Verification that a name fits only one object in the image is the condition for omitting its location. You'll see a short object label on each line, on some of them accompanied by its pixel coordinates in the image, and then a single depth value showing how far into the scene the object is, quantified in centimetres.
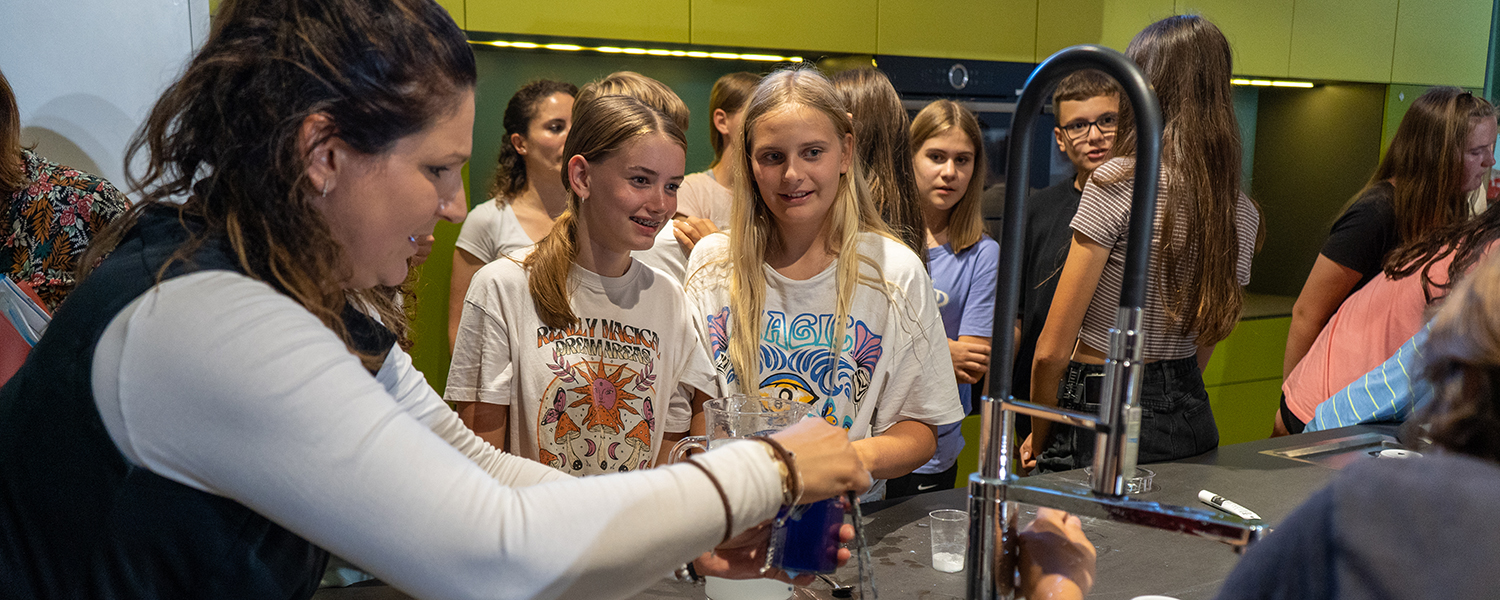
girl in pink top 177
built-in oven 315
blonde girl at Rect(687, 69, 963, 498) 152
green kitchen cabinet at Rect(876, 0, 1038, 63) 314
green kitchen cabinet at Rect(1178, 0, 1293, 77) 372
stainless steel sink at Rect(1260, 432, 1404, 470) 158
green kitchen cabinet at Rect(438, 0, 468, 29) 257
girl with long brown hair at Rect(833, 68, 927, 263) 217
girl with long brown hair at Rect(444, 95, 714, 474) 149
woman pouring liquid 62
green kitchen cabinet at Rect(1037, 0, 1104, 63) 339
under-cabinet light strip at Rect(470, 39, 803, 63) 299
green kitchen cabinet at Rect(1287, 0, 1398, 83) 392
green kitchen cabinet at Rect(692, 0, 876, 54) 290
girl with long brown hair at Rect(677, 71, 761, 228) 250
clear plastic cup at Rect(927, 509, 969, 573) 110
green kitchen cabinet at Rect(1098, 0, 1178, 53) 351
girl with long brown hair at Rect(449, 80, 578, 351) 258
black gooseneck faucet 69
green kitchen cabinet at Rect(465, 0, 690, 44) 262
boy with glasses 232
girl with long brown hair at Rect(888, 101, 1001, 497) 232
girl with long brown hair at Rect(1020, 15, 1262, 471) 169
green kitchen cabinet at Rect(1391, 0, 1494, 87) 417
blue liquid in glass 86
